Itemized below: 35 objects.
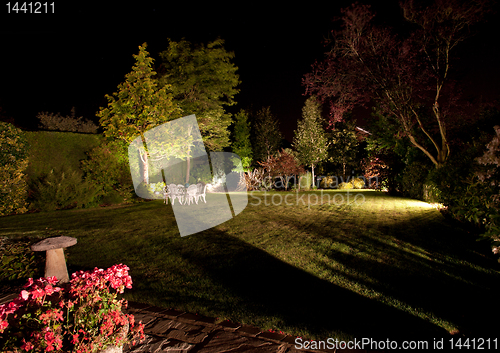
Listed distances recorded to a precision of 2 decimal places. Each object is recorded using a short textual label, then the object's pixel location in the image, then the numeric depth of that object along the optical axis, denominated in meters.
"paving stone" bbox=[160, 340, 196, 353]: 1.96
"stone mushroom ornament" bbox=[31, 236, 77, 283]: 2.91
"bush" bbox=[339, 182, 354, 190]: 21.48
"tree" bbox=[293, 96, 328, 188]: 24.02
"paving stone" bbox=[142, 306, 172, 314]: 2.55
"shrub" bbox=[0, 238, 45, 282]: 3.38
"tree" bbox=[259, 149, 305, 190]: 17.20
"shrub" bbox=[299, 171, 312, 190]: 18.80
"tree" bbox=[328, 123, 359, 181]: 25.09
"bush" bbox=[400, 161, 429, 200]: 10.23
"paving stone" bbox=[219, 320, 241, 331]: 2.26
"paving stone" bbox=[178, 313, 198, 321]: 2.40
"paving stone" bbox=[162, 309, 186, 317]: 2.49
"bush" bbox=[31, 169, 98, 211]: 8.92
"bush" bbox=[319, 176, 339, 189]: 22.89
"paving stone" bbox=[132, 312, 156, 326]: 2.35
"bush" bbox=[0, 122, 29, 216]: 7.97
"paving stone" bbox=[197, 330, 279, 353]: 1.96
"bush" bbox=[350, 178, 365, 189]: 21.53
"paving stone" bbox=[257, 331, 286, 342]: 2.09
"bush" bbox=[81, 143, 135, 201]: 10.60
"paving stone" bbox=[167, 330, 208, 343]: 2.09
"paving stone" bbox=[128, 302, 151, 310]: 2.63
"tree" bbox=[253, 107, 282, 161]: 26.20
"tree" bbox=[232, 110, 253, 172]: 25.14
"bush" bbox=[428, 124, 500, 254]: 2.76
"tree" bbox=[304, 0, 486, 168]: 7.48
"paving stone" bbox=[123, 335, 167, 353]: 1.97
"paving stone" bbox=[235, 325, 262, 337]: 2.16
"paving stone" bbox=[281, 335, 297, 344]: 2.05
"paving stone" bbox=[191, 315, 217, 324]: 2.36
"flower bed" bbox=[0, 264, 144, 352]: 1.53
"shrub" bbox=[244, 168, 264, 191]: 18.18
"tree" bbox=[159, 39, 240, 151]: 15.16
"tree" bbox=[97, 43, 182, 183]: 10.94
